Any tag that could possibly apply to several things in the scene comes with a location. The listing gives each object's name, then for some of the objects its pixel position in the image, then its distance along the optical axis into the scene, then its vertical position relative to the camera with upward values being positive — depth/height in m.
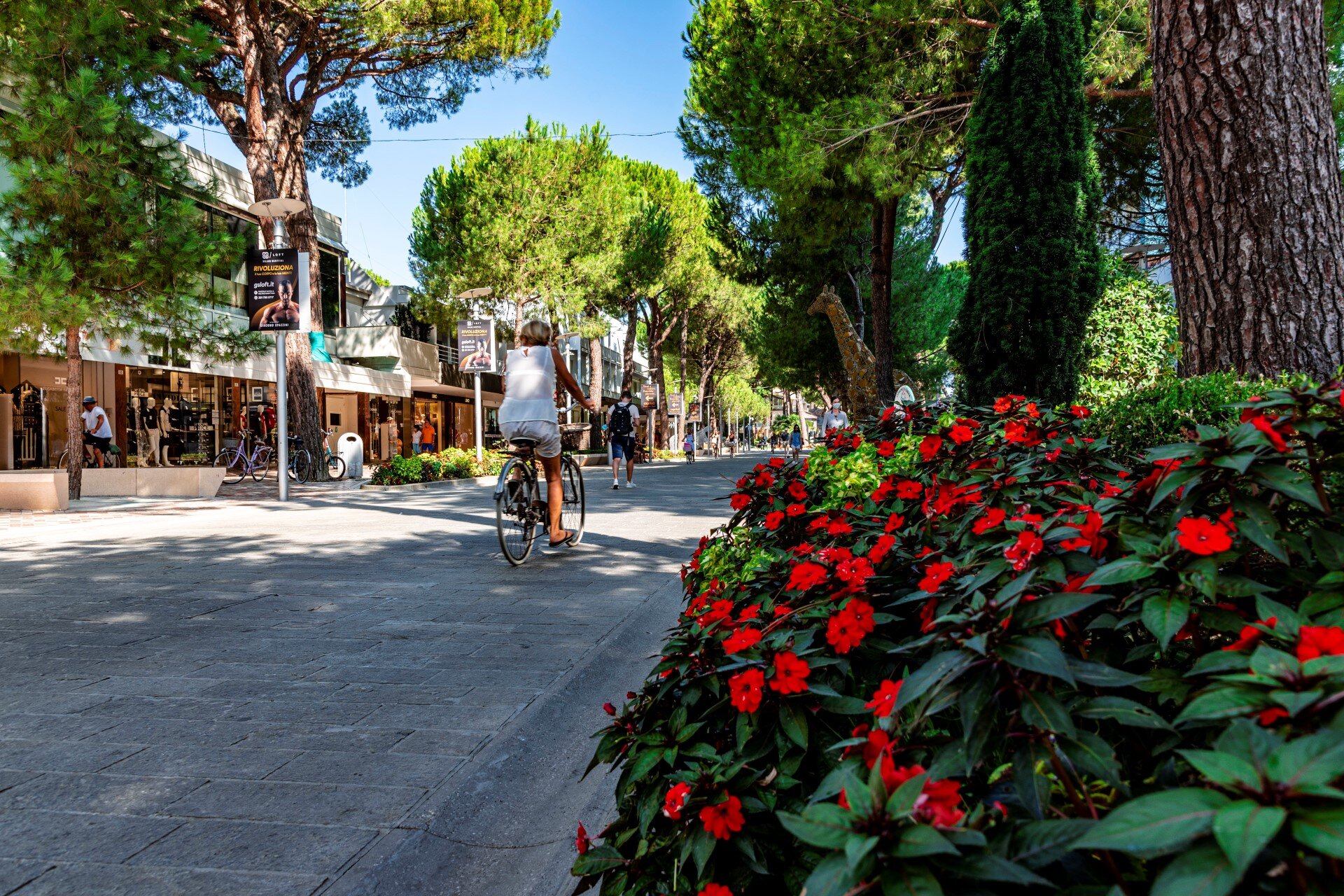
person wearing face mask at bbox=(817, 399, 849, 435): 20.81 +0.39
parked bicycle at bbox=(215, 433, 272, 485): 19.31 -0.31
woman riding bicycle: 6.47 +0.37
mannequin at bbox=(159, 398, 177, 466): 23.44 +0.65
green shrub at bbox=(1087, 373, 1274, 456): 3.20 +0.06
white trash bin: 20.59 -0.18
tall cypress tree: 9.61 +2.47
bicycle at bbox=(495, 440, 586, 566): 6.40 -0.49
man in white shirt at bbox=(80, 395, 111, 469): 16.29 +0.42
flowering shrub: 0.74 -0.32
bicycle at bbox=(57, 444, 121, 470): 17.21 -0.19
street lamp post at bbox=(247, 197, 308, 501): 15.09 +1.23
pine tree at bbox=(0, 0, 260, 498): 12.93 +3.91
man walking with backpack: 16.28 +0.18
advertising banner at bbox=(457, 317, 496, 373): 21.39 +2.42
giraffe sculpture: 18.95 +1.66
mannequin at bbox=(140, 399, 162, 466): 22.83 +0.55
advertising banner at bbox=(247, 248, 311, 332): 14.89 +2.62
